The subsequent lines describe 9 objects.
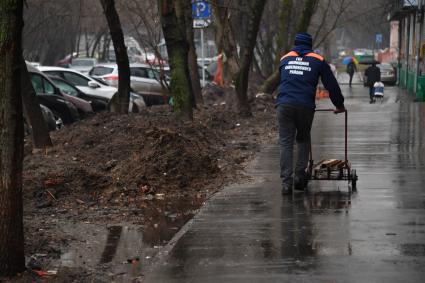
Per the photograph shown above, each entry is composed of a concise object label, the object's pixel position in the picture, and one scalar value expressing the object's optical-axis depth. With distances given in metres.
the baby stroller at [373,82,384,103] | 30.37
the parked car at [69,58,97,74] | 56.62
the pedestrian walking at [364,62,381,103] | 31.58
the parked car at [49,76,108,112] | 23.66
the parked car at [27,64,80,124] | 21.12
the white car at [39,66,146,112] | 25.11
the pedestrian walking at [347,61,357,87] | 49.76
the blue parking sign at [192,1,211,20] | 25.20
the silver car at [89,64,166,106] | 31.45
